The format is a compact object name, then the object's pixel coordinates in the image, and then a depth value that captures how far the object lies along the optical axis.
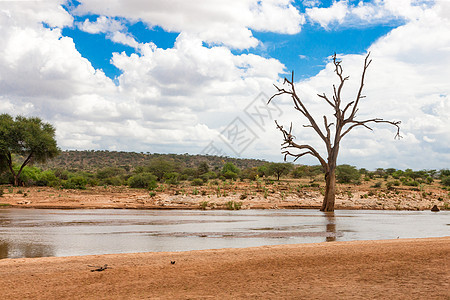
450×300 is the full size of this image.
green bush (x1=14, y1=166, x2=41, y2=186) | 41.34
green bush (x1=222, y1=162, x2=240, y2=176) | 60.78
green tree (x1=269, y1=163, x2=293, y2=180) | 55.38
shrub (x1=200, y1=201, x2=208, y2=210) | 28.19
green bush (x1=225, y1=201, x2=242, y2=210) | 28.56
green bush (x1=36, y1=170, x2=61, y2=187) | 40.32
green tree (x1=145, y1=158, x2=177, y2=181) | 54.09
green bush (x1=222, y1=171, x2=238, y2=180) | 55.43
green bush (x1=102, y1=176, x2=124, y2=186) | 47.34
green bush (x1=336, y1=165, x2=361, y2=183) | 50.41
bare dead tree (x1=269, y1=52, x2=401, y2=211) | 26.53
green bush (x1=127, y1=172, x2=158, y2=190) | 42.21
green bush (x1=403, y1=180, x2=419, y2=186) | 47.56
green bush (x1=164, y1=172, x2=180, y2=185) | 45.35
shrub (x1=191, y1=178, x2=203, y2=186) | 44.58
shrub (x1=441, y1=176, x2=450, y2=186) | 50.60
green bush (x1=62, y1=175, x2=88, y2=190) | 37.97
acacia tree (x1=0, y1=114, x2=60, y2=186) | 39.91
